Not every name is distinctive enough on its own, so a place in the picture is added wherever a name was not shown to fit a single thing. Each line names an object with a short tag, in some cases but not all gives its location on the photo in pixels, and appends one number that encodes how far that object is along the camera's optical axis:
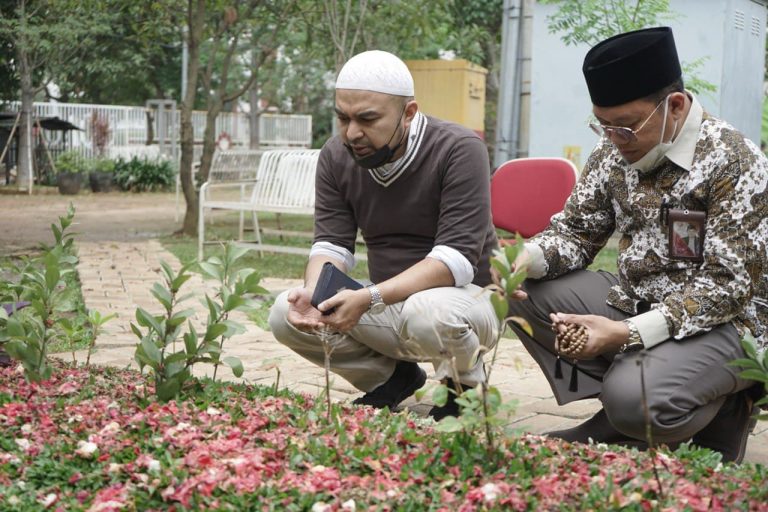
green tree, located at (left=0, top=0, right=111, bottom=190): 21.72
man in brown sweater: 3.66
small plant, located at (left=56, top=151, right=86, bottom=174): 23.39
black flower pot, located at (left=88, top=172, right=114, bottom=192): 22.81
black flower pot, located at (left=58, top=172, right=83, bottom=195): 22.08
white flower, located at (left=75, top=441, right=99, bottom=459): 2.60
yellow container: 13.20
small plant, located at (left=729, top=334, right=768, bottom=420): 2.42
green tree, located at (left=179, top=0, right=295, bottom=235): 12.42
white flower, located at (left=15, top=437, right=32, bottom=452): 2.69
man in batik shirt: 3.12
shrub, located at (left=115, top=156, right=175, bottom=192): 23.53
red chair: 4.81
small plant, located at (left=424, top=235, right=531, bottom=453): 2.36
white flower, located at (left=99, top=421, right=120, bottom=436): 2.74
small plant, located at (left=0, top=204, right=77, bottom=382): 3.20
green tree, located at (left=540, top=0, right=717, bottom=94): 9.23
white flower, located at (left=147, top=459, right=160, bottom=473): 2.46
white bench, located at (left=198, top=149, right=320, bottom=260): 9.16
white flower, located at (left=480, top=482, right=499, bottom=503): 2.20
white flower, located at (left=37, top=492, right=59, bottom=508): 2.38
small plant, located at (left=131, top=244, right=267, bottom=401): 3.01
